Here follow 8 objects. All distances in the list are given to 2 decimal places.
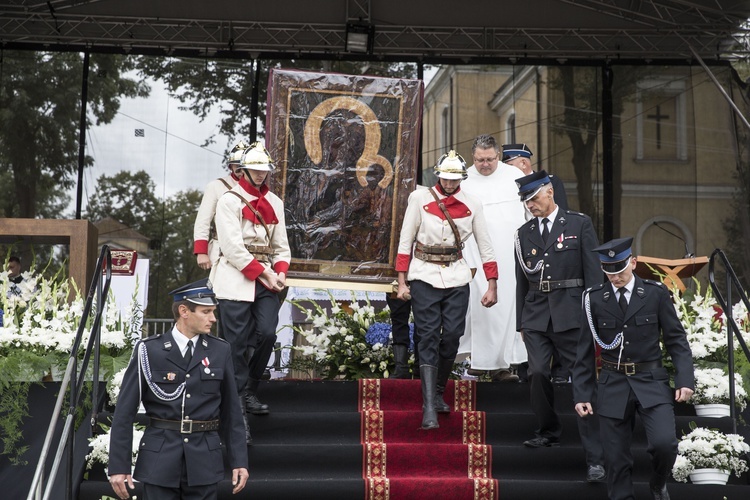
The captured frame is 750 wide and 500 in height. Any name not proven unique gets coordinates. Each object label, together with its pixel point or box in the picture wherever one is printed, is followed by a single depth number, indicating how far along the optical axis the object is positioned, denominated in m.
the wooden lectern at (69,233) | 9.57
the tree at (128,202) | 14.77
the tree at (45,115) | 14.79
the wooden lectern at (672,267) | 9.42
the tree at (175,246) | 14.91
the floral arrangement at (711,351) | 7.70
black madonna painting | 8.51
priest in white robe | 8.41
